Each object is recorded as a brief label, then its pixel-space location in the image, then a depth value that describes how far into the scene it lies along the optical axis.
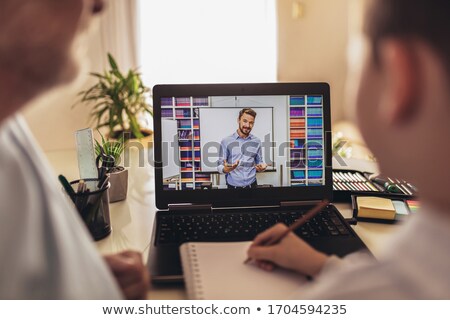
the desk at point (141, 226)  0.73
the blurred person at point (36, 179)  0.39
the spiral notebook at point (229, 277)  0.59
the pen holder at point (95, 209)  0.76
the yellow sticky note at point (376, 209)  0.82
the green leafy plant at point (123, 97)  1.65
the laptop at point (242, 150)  0.84
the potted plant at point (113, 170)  0.94
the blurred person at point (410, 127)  0.34
